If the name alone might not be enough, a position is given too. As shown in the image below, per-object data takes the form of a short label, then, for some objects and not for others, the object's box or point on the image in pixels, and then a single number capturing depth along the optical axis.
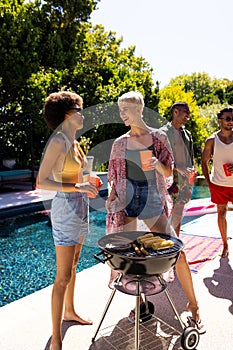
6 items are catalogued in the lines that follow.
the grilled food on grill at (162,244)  1.88
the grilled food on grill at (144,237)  1.99
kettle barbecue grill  1.74
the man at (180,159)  3.10
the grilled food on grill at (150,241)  1.93
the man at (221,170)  3.45
